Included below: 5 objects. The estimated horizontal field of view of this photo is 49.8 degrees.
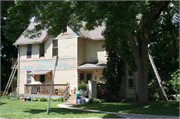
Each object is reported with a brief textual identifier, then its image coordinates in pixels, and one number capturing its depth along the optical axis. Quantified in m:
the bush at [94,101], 17.00
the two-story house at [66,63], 20.05
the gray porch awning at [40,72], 21.10
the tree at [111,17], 10.38
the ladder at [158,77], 18.04
